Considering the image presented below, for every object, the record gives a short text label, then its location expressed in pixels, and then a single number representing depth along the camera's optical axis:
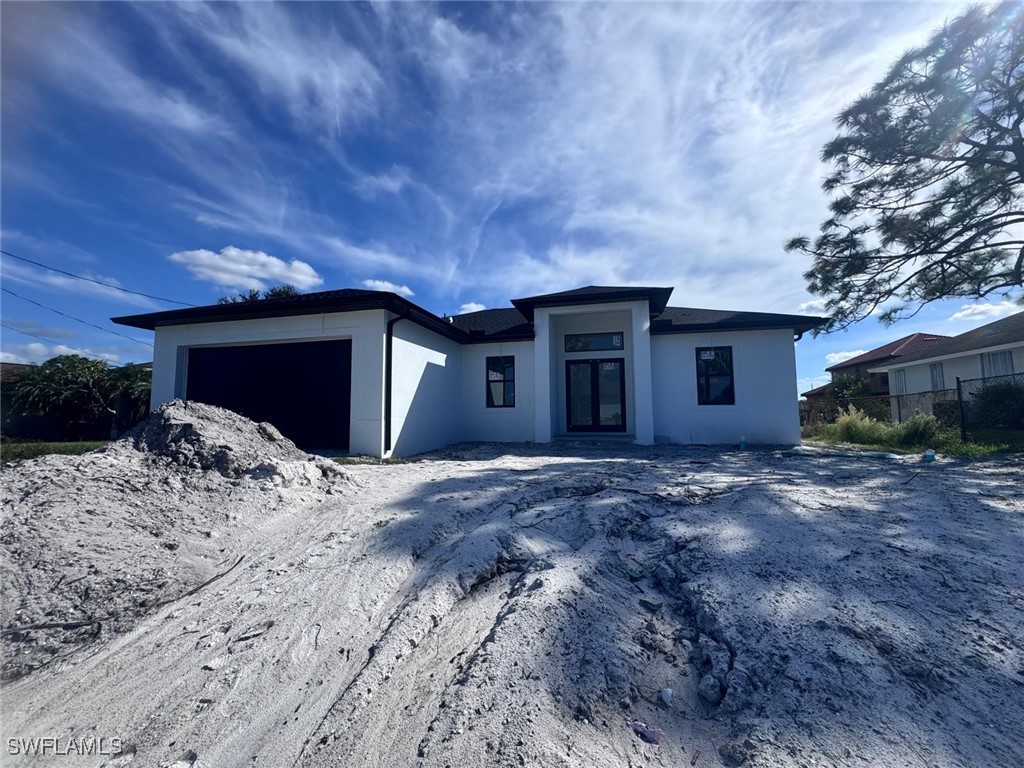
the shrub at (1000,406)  10.80
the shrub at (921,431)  9.67
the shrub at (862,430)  10.61
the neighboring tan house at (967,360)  16.59
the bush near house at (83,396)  12.57
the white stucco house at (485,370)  9.02
